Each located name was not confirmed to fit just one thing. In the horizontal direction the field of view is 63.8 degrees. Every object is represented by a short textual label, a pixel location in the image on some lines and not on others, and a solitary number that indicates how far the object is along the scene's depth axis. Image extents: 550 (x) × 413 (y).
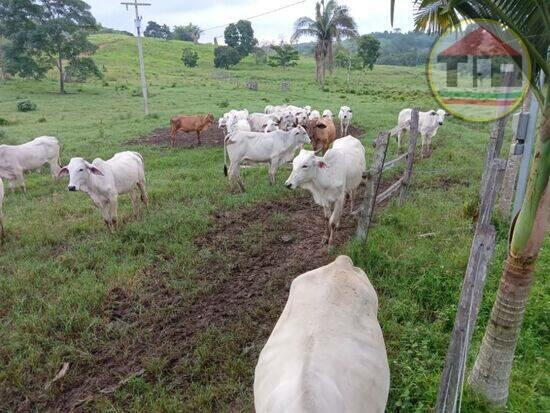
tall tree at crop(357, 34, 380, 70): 52.72
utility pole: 21.84
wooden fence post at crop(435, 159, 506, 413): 2.62
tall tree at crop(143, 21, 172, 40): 120.89
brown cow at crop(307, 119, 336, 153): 12.89
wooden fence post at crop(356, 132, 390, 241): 5.92
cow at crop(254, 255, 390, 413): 2.29
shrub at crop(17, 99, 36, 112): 24.12
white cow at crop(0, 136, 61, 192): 10.42
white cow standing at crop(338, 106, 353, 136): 16.47
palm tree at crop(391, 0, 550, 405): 2.54
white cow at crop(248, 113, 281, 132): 15.20
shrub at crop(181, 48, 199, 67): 63.12
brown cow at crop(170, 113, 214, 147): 15.27
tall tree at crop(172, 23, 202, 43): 110.88
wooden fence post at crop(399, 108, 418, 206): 7.57
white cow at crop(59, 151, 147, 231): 7.24
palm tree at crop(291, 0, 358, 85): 36.16
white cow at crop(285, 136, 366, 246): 6.79
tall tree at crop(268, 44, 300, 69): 64.44
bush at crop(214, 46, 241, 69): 64.81
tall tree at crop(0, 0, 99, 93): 32.75
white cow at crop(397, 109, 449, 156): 12.54
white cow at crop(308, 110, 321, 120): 15.90
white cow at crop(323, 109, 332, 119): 16.16
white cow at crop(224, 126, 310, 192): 10.29
